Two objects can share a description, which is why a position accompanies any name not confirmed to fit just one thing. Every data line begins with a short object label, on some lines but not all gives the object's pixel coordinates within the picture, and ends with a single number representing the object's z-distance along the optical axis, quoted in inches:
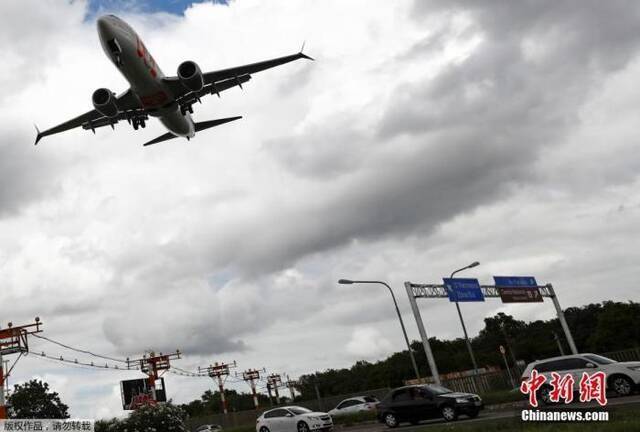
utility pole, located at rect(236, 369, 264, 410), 3159.5
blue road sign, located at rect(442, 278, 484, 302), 1359.5
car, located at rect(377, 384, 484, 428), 738.2
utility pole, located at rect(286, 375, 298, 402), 3202.5
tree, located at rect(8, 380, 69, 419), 3348.9
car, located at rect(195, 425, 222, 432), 1675.0
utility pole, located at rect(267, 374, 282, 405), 3419.5
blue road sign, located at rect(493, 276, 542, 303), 1535.4
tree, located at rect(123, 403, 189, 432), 811.4
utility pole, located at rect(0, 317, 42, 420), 1386.6
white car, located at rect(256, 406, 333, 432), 848.3
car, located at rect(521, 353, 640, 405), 660.7
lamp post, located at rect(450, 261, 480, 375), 1379.2
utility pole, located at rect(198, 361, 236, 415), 2906.0
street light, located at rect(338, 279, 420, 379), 1354.6
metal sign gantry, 1299.8
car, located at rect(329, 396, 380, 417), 1208.8
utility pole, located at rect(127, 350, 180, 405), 2359.1
